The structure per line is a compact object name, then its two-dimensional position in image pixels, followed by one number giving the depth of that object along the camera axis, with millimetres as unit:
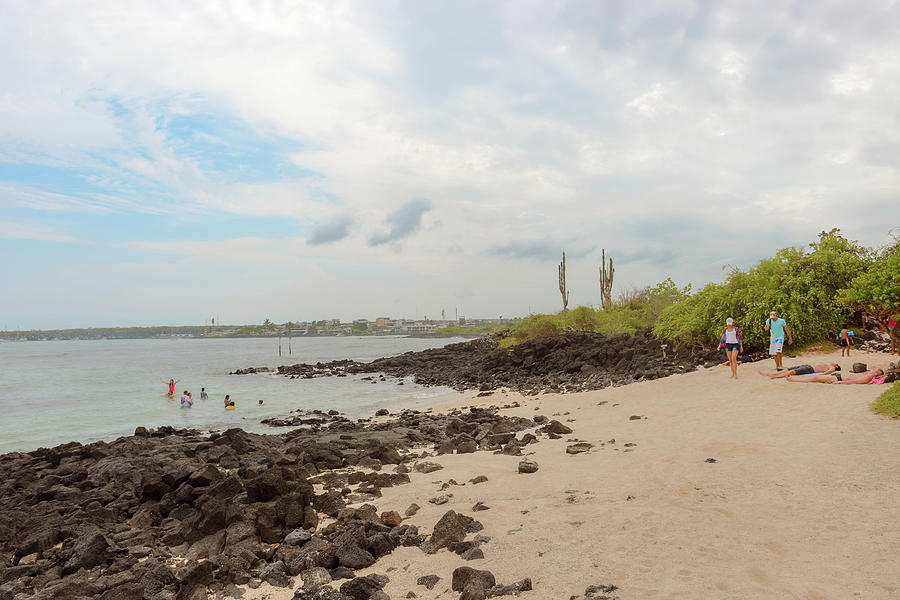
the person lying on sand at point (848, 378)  12575
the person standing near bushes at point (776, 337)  15984
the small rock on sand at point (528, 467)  8633
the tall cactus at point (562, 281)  51144
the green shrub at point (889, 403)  9523
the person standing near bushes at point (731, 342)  15930
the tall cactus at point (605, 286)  46075
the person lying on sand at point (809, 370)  14375
